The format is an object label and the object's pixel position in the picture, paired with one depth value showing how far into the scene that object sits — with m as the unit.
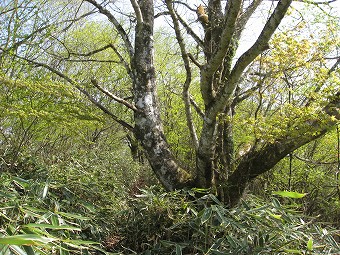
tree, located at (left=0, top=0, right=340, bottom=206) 3.11
